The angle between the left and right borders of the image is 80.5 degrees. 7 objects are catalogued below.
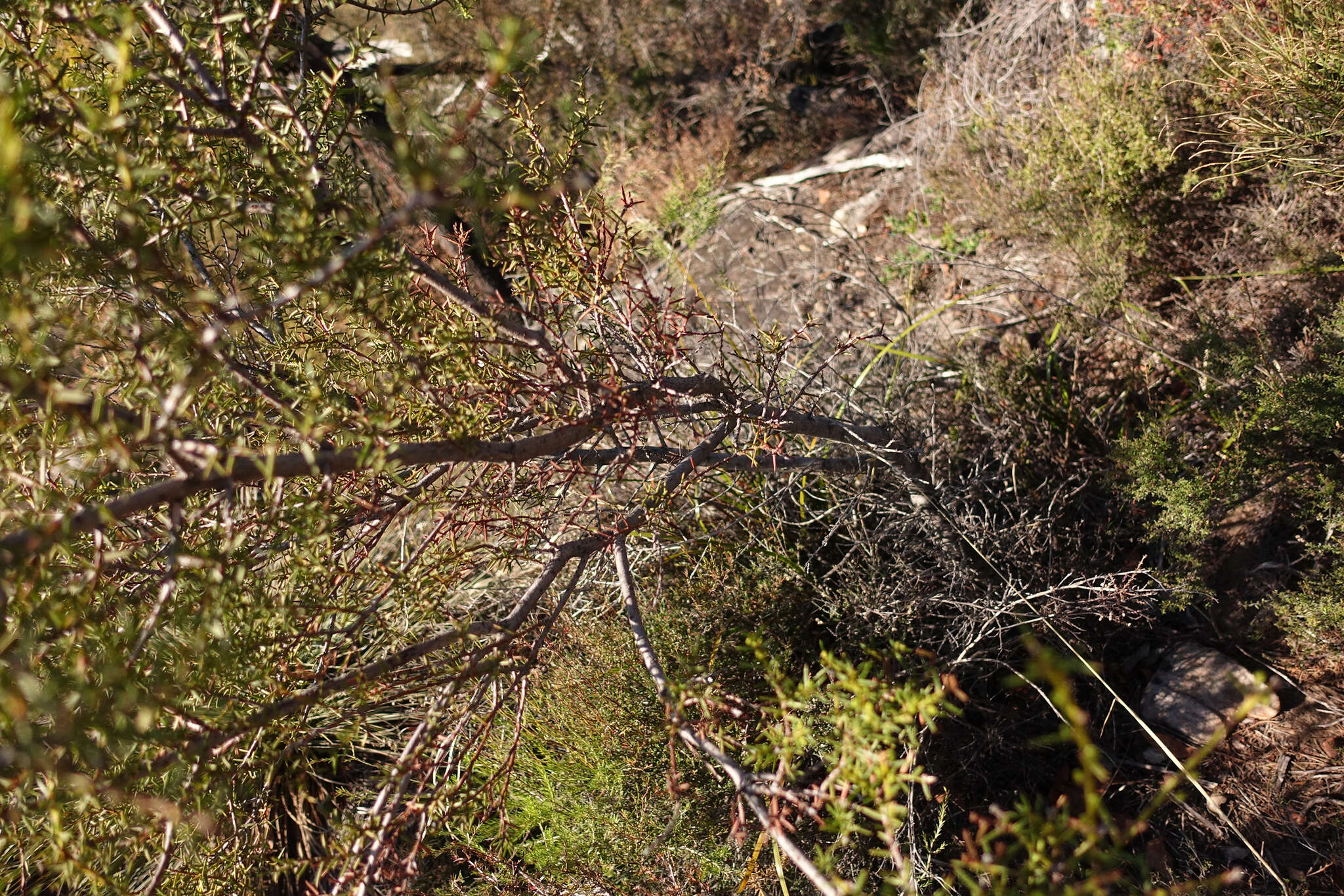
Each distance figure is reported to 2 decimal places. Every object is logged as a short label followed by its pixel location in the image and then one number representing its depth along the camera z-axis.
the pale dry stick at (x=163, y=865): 1.19
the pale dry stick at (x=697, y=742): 1.03
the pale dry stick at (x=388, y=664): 1.13
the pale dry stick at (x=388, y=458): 0.92
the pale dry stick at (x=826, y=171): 5.08
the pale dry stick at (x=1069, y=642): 2.29
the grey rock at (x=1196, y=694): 2.72
